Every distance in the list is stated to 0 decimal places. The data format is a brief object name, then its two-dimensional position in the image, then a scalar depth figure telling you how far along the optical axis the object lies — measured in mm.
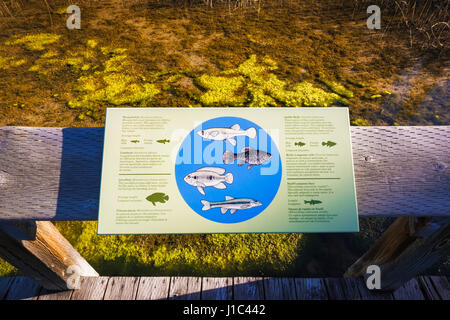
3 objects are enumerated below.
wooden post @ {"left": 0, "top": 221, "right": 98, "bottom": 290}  1130
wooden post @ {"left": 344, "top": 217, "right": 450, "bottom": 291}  1140
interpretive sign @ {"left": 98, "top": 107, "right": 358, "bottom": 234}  971
